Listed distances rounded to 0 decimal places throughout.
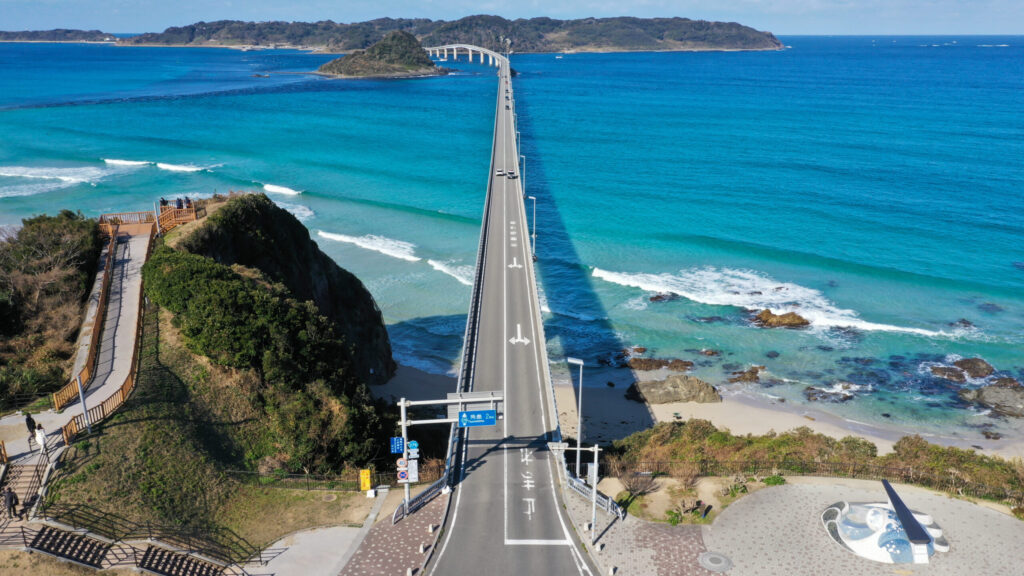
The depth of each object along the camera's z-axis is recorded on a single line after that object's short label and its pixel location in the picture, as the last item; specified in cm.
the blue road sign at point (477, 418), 2603
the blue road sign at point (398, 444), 2536
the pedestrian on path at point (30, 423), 2398
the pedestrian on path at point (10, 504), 2103
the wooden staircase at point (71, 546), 2011
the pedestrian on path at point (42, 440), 2328
